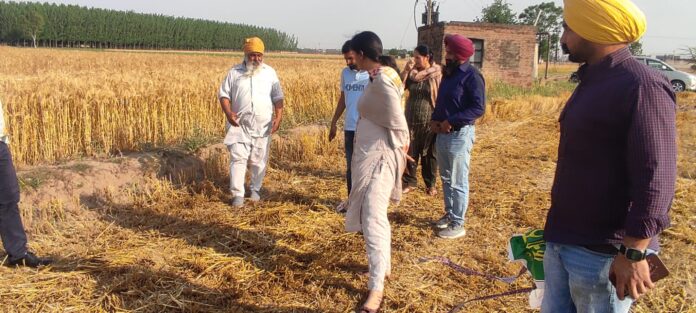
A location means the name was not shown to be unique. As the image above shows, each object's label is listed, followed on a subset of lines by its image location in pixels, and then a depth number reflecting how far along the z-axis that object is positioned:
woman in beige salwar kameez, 3.19
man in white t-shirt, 5.12
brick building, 20.09
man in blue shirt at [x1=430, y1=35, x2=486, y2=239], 4.25
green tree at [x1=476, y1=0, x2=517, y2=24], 34.12
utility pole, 21.45
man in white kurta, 5.26
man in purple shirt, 1.50
